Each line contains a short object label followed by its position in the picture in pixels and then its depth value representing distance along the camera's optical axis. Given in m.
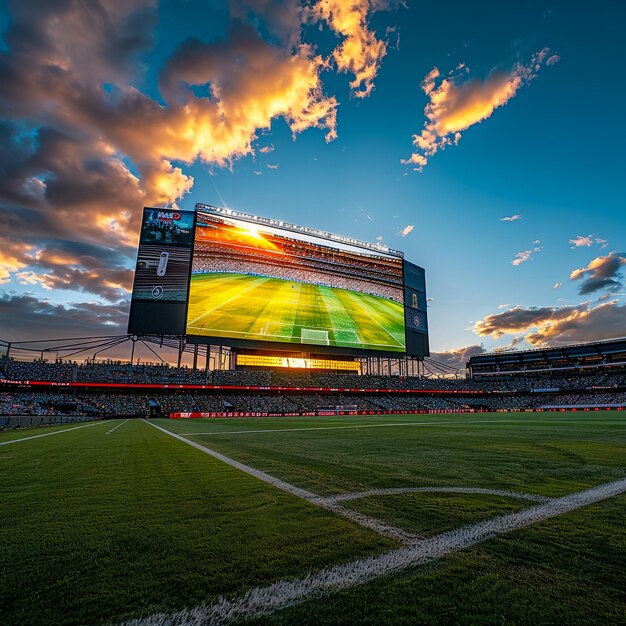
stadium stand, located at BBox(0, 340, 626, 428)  38.75
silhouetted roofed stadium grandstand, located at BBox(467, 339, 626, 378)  67.69
